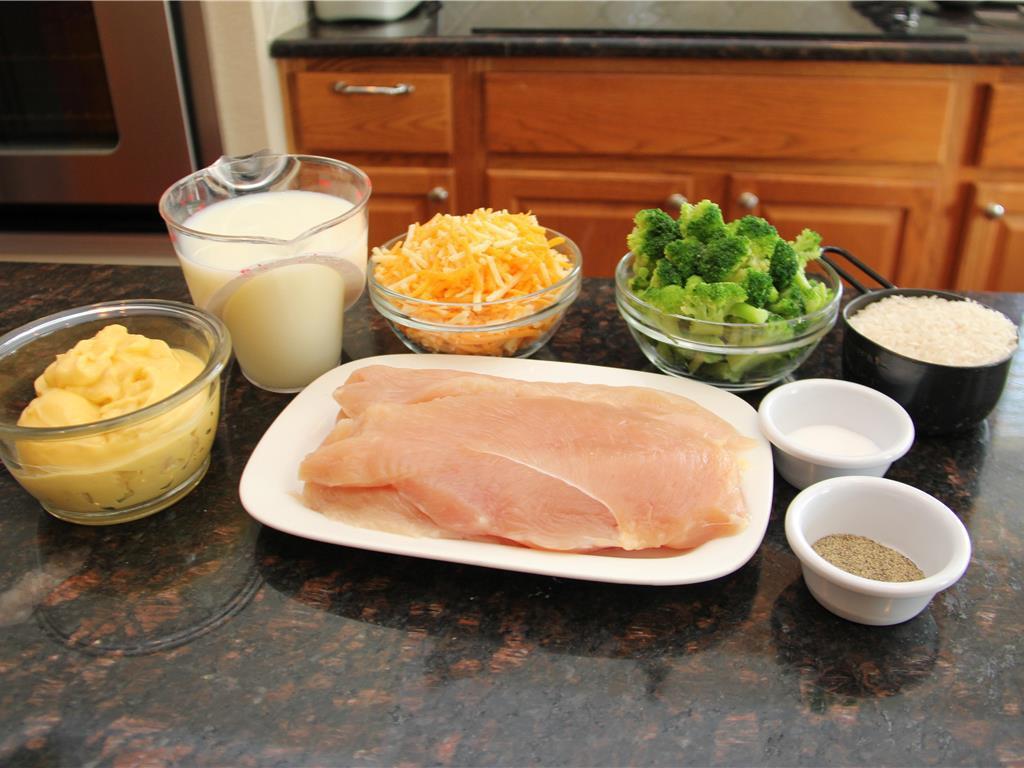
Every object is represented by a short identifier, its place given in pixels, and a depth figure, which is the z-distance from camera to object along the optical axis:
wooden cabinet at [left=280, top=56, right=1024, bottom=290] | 2.54
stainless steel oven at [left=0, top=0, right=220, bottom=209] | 2.49
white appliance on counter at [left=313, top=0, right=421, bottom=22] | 2.74
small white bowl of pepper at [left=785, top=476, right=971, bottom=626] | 0.90
